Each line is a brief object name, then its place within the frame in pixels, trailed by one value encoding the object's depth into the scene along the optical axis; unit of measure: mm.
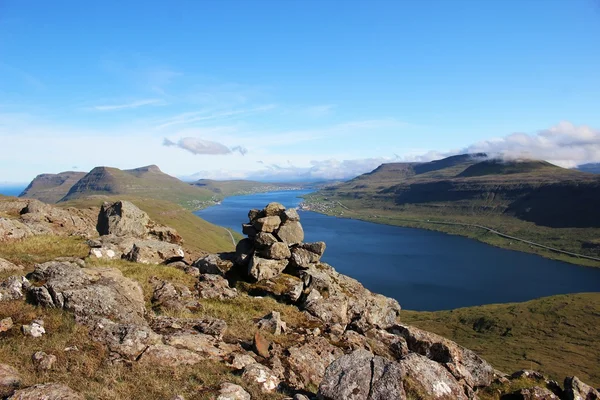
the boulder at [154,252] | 31922
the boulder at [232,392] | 11461
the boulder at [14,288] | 16469
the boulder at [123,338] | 13328
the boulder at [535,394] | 17547
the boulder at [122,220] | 42406
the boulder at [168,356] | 13234
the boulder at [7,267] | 21673
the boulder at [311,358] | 15312
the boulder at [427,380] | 14070
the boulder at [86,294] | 15922
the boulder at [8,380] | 9953
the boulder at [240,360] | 14297
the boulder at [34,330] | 13703
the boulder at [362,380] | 12180
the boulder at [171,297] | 21469
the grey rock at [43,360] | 11544
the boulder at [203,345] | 14922
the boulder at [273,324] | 19639
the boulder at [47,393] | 9578
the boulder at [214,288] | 25656
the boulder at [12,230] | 30562
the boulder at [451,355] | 18984
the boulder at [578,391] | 18219
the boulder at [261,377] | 13141
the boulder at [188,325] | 16938
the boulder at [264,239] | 33875
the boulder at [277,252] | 32906
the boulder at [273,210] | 37844
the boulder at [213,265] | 32688
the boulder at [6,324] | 13859
